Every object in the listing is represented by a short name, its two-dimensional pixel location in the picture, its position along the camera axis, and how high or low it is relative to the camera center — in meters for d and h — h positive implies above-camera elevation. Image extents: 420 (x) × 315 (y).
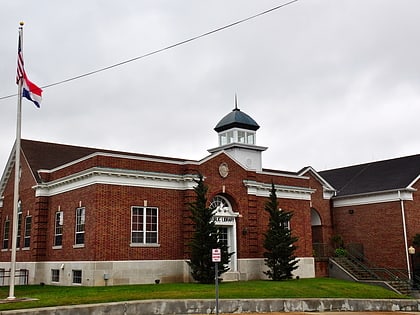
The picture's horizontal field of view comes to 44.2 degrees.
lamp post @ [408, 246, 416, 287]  35.92 -0.61
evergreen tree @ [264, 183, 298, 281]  29.02 +0.74
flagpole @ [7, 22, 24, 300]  19.73 +3.71
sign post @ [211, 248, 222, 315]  17.09 +0.20
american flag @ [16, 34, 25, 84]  21.16 +7.99
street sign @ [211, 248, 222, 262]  17.09 +0.20
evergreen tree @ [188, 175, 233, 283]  25.41 +0.73
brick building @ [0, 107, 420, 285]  25.77 +2.87
